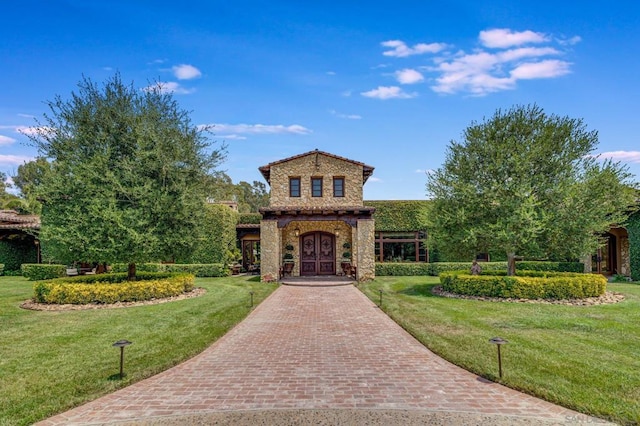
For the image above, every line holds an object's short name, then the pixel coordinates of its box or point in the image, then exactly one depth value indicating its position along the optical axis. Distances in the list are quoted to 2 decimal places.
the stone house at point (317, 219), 18.78
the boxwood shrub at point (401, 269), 22.02
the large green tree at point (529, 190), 13.06
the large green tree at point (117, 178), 12.72
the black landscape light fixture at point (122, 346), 5.63
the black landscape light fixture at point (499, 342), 5.58
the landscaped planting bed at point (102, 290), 12.32
